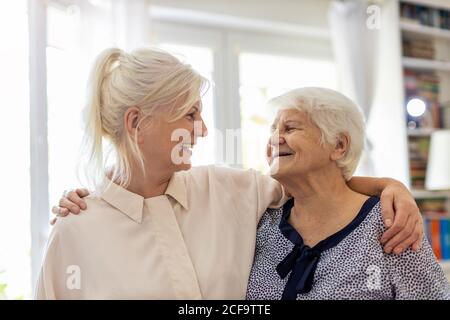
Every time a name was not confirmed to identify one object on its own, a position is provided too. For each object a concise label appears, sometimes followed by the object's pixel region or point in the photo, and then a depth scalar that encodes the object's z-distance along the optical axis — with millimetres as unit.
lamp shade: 2721
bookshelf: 3098
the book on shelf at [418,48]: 3180
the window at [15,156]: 1765
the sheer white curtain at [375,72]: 2873
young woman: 1062
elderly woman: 1025
